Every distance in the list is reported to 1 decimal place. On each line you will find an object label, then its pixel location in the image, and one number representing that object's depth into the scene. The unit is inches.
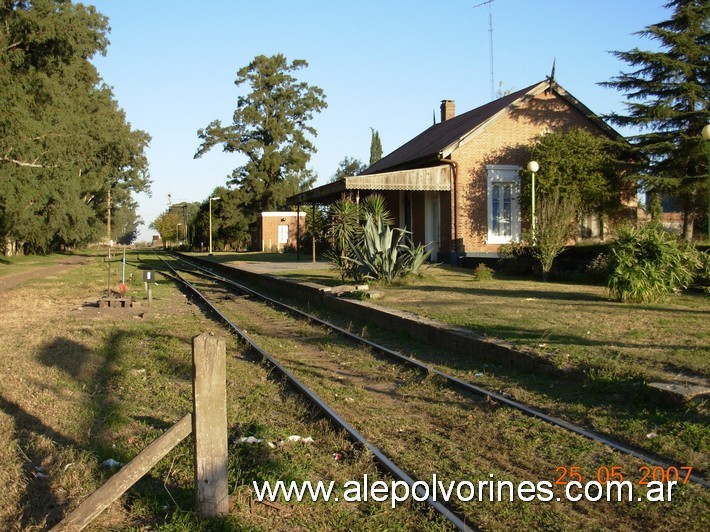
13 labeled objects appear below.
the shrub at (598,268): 631.9
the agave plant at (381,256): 679.7
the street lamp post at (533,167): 708.8
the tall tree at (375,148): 3516.2
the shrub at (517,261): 754.6
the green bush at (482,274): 713.6
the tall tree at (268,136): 2487.7
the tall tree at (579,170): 927.7
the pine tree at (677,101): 1042.1
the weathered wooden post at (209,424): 154.3
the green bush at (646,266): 460.8
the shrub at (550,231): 674.8
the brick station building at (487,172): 951.0
